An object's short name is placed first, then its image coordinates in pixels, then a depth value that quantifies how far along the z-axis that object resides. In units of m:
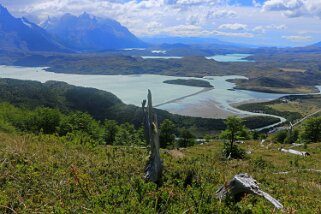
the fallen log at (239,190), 9.02
